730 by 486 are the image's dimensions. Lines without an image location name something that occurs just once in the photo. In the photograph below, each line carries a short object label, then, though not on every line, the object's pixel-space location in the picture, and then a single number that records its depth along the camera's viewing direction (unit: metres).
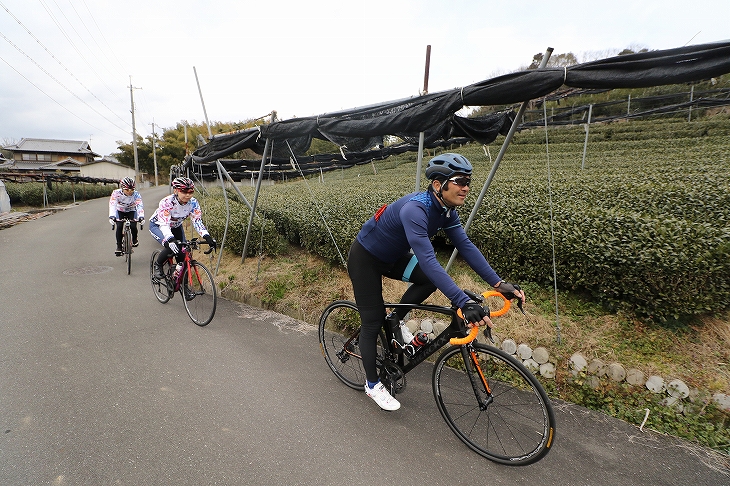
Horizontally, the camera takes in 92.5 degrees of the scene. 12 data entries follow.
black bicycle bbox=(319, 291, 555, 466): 2.34
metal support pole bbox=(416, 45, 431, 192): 4.29
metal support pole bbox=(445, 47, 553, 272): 3.21
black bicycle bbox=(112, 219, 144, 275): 7.58
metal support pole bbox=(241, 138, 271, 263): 6.01
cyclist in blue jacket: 2.37
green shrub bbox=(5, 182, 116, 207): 21.44
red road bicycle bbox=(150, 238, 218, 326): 4.86
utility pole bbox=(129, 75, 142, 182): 43.19
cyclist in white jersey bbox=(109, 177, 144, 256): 7.73
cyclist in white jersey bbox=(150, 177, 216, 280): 4.86
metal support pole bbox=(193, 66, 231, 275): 6.81
